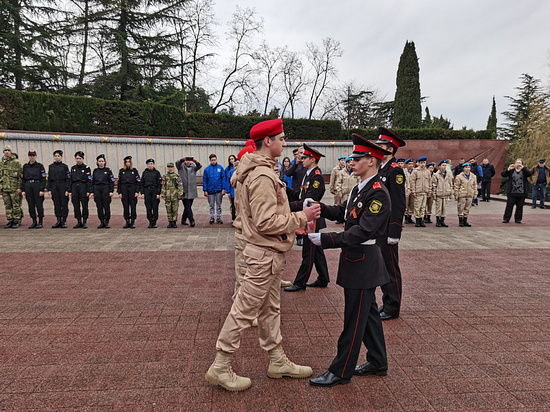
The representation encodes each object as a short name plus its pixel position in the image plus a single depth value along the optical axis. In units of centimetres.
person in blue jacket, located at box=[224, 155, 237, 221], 1106
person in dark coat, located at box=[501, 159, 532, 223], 1175
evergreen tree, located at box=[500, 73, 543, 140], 3564
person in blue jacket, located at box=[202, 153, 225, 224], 1124
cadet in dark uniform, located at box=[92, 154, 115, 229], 1021
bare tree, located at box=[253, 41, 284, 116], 3085
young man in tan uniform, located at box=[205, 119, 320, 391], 272
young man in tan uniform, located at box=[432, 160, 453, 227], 1144
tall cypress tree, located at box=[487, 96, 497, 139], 4497
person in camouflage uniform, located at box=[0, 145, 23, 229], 999
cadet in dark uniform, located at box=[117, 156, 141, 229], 1034
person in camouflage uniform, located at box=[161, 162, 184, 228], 1045
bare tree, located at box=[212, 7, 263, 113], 2967
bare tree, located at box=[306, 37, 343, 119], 3367
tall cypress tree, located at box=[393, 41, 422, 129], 2725
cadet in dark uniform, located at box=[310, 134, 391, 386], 279
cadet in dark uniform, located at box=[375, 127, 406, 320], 419
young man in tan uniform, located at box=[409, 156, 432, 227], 1145
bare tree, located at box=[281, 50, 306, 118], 3316
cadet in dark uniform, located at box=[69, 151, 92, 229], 1025
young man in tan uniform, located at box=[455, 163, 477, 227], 1123
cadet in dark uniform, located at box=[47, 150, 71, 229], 1025
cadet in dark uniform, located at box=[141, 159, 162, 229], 1047
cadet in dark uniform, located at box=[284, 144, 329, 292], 531
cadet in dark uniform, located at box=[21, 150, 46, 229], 1012
